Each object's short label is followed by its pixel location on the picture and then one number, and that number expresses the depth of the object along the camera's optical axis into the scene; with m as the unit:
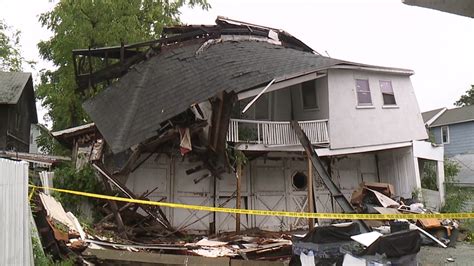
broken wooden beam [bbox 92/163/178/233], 12.55
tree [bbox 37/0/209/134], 21.17
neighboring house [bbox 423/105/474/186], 27.75
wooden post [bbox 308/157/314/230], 14.23
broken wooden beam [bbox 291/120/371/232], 12.70
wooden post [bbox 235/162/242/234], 14.09
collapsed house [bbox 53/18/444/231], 13.20
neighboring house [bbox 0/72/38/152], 26.22
